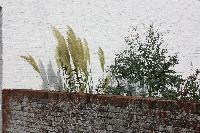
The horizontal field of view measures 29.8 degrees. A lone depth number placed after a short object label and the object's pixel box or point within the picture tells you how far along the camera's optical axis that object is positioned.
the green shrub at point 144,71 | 7.22
